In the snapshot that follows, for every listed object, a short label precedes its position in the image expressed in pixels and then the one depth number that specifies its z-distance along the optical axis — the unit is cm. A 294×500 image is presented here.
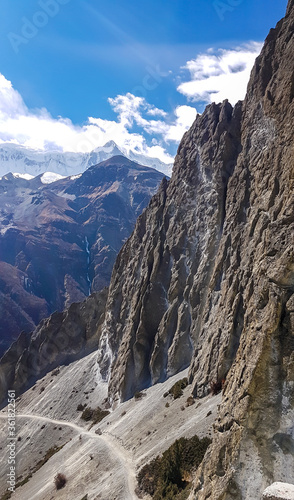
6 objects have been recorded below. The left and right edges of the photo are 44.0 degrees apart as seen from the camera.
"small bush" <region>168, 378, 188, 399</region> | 4881
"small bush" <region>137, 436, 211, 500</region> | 2823
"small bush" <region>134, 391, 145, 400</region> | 5855
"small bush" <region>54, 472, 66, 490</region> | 4168
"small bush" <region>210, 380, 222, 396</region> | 4166
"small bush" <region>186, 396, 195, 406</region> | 4372
